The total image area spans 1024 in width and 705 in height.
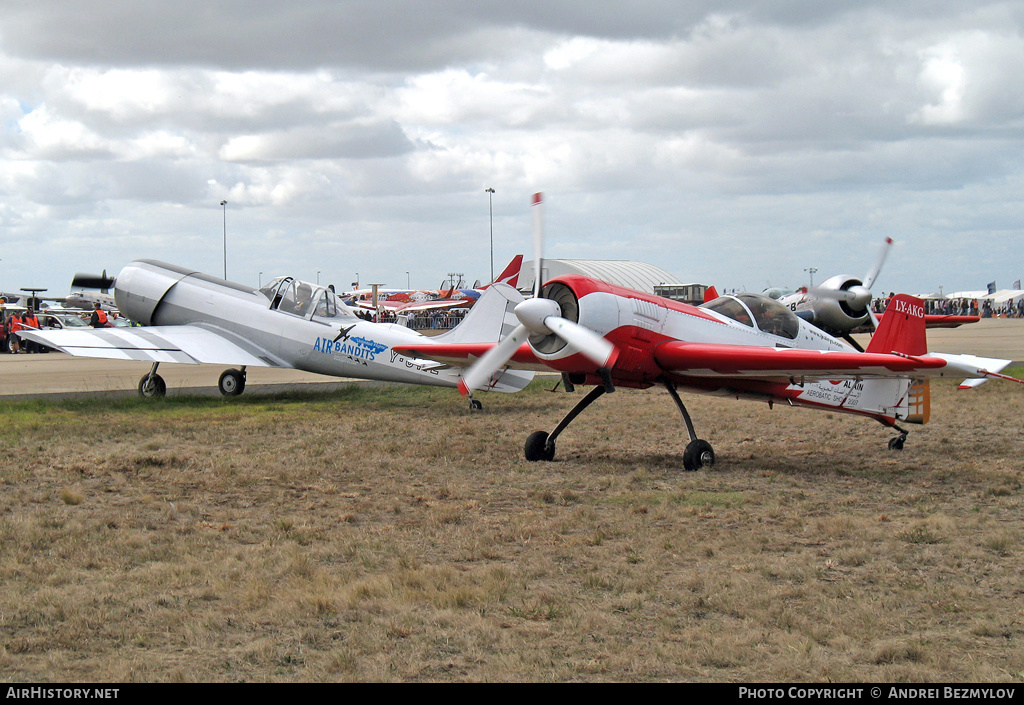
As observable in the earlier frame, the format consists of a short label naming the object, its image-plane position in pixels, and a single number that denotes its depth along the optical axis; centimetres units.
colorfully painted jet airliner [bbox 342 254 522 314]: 6138
